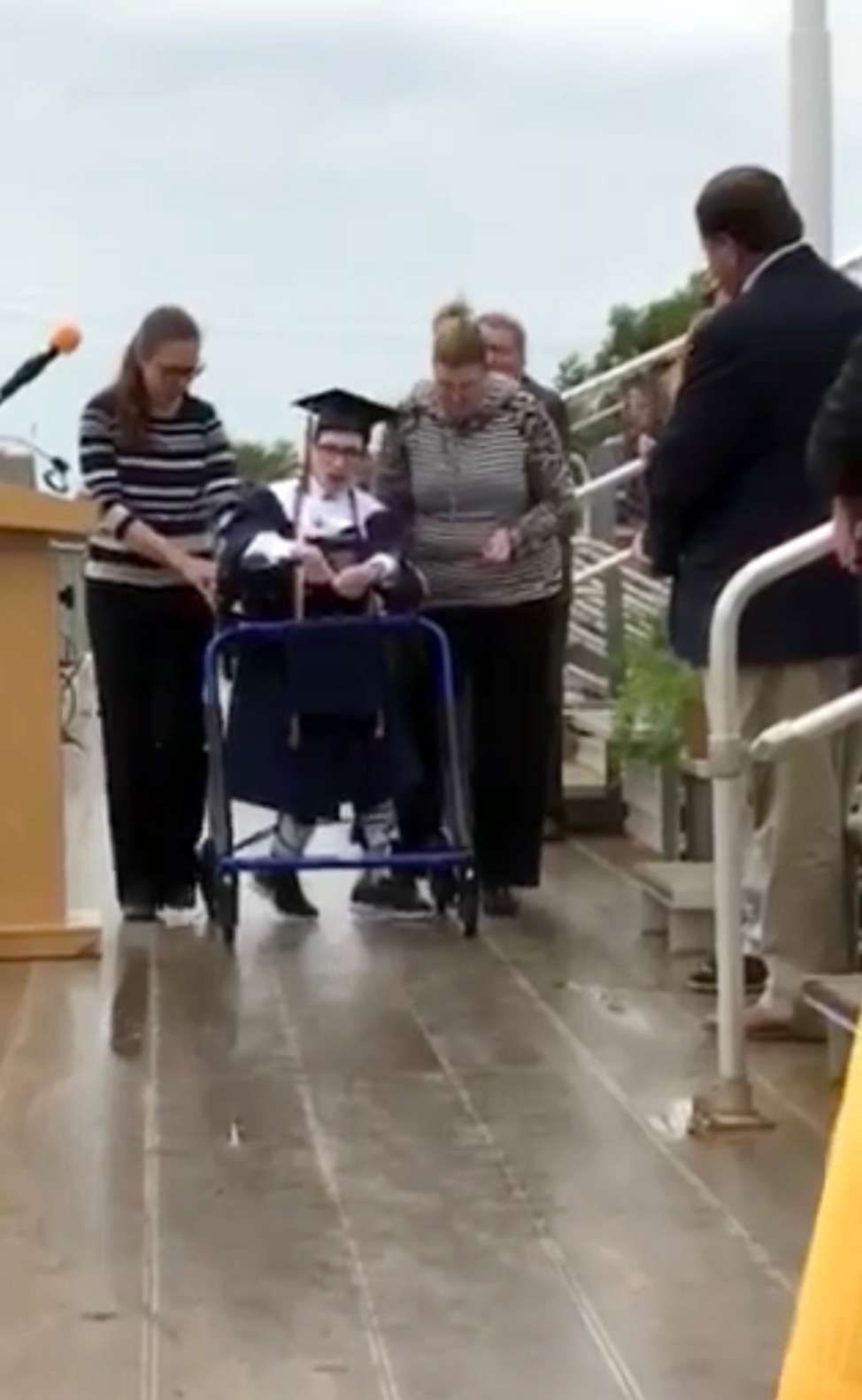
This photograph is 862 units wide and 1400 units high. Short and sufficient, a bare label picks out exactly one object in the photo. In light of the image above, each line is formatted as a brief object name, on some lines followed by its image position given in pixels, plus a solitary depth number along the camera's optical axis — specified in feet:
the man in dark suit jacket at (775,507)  22.15
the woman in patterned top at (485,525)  29.48
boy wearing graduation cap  28.50
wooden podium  27.78
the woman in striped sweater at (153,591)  29.40
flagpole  37.06
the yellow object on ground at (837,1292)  8.56
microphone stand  36.76
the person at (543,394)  31.58
